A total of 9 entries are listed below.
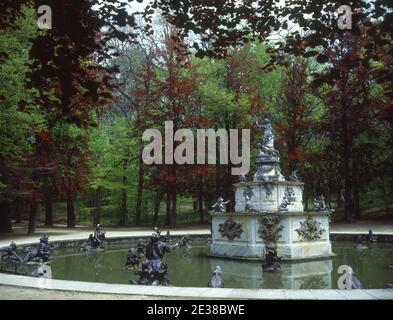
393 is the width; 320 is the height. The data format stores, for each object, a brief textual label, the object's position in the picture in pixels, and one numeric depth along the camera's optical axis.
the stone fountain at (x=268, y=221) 17.62
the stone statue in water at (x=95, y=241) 22.06
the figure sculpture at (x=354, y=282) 10.99
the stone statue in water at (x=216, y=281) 11.47
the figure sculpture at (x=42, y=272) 12.64
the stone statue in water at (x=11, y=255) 16.23
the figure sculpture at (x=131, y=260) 15.98
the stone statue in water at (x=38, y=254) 16.91
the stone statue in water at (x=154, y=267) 12.33
